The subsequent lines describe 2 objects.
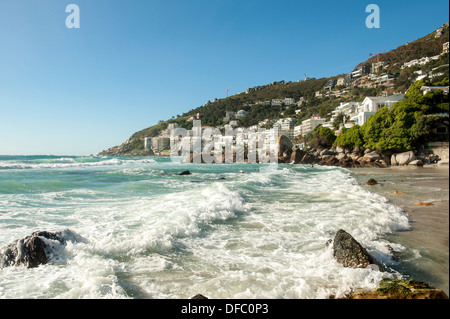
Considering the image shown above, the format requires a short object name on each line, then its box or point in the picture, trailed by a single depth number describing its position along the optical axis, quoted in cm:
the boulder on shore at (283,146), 5426
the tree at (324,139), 5597
